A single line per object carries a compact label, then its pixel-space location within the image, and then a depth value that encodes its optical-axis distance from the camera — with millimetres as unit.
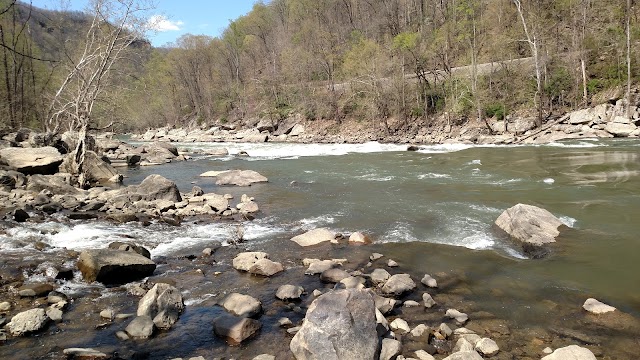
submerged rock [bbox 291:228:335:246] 8867
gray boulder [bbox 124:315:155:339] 5094
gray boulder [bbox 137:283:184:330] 5398
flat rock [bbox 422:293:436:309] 5840
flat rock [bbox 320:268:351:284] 6789
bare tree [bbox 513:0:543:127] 28938
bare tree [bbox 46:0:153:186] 15391
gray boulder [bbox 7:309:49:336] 4996
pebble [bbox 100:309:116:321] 5508
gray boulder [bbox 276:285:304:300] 6219
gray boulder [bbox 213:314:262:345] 5094
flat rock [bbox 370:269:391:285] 6672
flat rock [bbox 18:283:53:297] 6043
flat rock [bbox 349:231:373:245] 8843
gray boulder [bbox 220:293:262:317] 5668
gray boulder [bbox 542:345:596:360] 4240
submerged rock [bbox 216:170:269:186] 16891
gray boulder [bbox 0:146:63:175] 16250
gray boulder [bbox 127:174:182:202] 12859
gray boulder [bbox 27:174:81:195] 13609
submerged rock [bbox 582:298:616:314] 5538
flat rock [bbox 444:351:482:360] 4301
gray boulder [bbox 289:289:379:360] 4281
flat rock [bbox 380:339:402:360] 4493
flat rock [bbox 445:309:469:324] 5389
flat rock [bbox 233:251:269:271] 7372
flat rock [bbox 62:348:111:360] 4523
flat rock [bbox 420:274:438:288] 6514
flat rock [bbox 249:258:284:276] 7165
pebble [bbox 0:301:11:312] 5559
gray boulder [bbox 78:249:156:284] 6621
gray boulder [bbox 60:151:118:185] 17578
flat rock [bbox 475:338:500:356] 4652
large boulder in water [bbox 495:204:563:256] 8164
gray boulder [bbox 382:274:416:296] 6242
